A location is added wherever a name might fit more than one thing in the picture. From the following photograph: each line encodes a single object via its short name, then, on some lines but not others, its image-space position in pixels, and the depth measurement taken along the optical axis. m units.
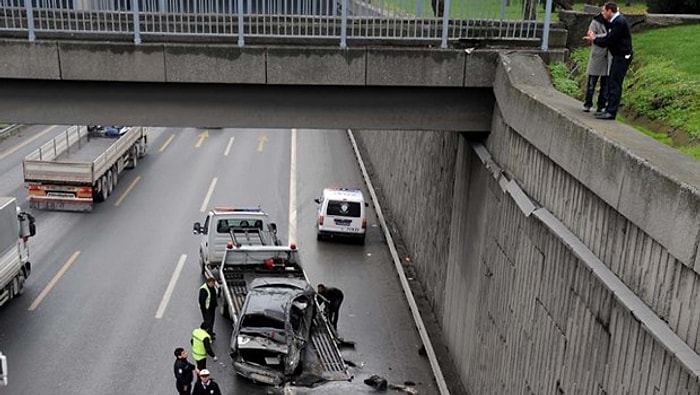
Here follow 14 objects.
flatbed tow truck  15.17
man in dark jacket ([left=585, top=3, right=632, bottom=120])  9.98
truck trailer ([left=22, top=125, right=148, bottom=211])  25.50
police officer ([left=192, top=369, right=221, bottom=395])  13.43
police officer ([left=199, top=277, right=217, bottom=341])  16.58
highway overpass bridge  7.41
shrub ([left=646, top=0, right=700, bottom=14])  20.12
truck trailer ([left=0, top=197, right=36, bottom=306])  18.16
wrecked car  14.88
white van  23.19
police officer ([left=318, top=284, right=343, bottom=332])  17.14
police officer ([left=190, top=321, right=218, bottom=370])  14.89
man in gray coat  10.42
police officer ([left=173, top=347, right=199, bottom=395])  14.01
